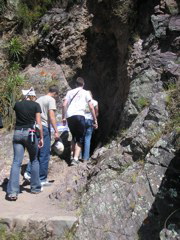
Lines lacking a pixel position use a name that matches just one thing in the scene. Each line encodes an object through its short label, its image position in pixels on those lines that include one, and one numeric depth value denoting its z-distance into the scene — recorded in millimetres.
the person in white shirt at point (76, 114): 8344
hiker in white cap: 6906
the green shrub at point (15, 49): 11633
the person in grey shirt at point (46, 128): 7625
